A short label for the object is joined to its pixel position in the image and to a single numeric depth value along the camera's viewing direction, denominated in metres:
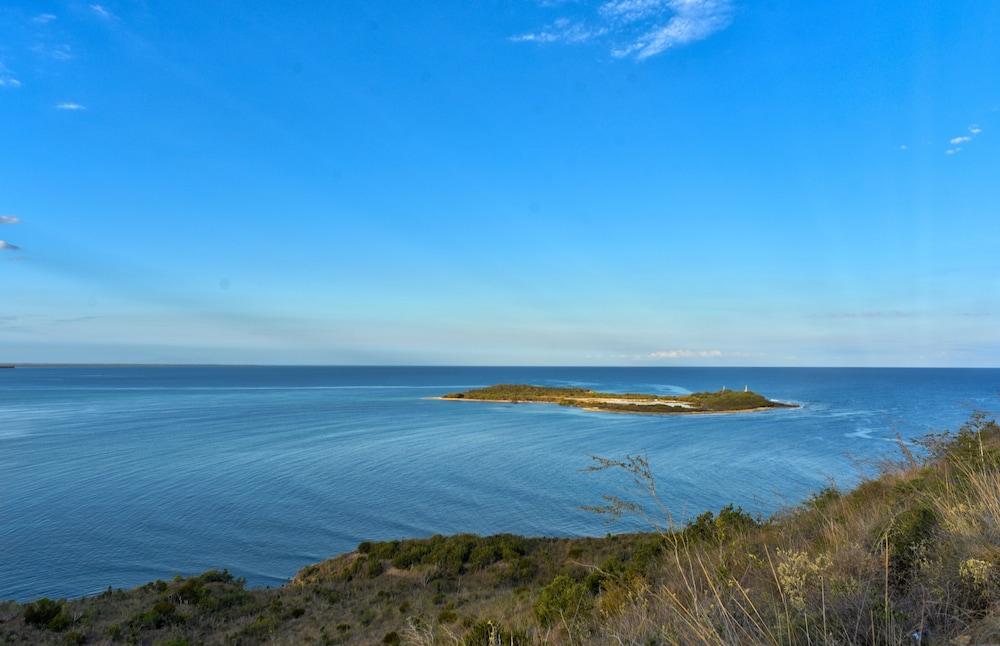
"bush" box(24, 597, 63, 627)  14.41
